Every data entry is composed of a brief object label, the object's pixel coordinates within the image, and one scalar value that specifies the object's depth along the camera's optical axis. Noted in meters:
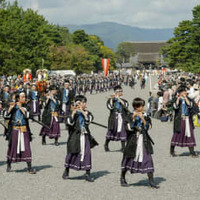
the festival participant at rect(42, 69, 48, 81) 40.88
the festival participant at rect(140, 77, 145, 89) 56.45
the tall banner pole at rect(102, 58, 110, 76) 46.29
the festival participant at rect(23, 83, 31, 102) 20.60
